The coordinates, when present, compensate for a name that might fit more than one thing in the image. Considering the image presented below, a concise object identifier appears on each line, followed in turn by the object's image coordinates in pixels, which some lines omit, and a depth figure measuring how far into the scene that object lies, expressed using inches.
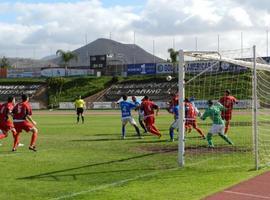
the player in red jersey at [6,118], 725.3
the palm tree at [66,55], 3631.9
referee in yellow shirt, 1364.4
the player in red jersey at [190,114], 789.2
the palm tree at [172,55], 3243.1
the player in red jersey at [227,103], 839.1
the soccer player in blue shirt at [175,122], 796.6
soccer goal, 527.2
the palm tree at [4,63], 4612.7
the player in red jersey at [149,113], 840.9
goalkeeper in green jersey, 685.1
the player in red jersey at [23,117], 676.1
